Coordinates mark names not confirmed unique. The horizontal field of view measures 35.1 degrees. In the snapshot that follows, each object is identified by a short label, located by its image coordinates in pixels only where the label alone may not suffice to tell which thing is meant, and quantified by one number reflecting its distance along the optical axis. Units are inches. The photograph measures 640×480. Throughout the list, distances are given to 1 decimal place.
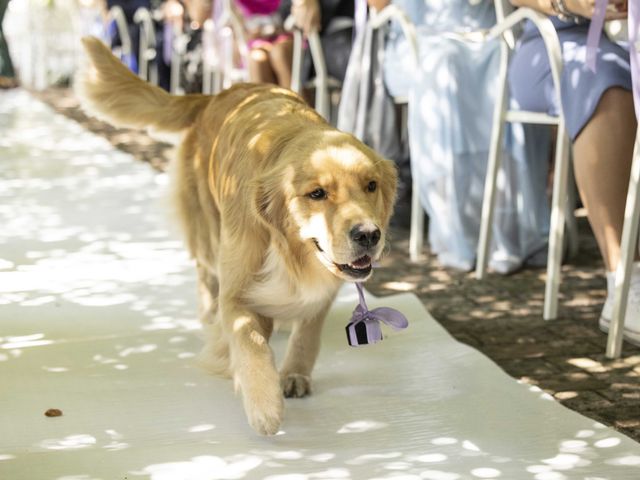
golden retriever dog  112.0
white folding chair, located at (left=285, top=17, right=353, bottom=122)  245.1
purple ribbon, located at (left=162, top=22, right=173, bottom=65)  456.4
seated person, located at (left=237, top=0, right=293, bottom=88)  285.0
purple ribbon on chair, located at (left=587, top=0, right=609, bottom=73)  139.2
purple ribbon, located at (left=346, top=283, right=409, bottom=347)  120.7
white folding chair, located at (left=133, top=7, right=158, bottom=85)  492.4
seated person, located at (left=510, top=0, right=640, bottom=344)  147.1
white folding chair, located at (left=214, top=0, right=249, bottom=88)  292.4
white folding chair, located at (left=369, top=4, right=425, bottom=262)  200.8
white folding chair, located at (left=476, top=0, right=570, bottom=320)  156.5
